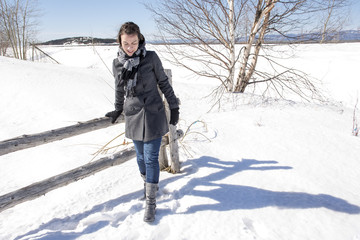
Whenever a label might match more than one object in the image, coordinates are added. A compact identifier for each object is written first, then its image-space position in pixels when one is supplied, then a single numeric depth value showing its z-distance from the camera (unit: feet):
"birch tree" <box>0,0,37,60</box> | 56.44
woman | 6.16
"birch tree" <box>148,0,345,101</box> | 19.70
